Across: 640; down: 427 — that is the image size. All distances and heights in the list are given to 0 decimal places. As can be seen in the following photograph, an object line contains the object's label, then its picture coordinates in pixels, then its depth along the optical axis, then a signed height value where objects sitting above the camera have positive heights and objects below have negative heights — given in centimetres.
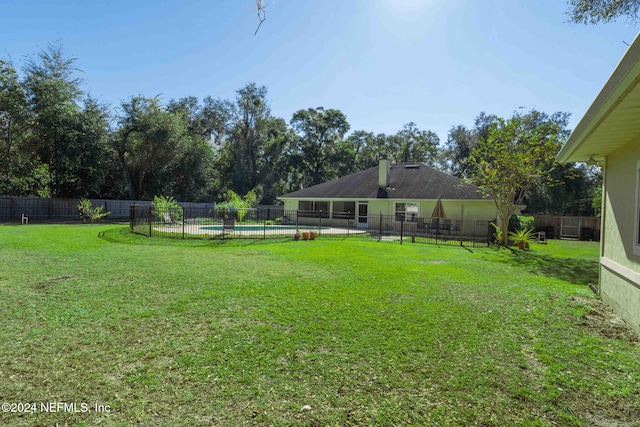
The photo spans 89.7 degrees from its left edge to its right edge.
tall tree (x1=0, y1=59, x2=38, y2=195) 2341 +554
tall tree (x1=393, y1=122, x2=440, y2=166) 4203 +888
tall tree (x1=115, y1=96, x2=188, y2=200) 3028 +599
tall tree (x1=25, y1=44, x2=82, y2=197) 2425 +668
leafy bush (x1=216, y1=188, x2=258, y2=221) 2305 +18
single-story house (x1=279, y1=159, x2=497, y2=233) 1933 +94
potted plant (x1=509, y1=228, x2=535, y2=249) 1370 -104
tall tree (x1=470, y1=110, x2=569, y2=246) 1373 +254
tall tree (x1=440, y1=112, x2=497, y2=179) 3462 +811
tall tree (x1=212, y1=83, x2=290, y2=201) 4009 +803
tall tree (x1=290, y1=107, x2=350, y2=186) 4206 +918
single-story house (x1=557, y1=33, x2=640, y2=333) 328 +81
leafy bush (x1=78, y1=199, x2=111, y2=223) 2263 -64
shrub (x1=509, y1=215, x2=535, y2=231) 1706 -40
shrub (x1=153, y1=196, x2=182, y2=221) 1970 -45
